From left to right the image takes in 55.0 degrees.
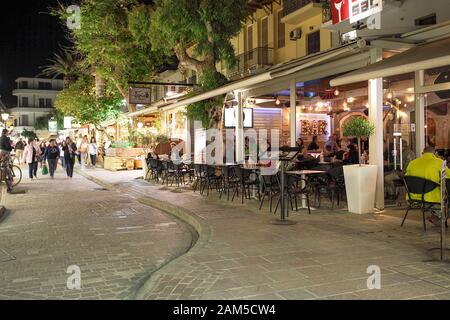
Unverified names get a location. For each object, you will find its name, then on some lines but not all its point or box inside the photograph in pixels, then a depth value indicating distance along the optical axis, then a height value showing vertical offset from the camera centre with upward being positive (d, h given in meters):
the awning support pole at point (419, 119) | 9.10 +0.61
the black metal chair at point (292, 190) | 8.77 -0.83
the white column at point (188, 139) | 17.12 +0.51
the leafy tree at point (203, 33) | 12.20 +3.57
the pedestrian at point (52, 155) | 18.41 -0.03
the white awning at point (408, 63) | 6.33 +1.35
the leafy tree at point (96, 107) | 25.56 +2.81
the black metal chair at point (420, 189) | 6.58 -0.64
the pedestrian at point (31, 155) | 18.06 -0.02
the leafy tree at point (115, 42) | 15.48 +4.43
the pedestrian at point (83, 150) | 24.66 +0.21
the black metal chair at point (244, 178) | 10.34 -0.68
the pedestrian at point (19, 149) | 26.31 +0.36
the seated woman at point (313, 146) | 16.63 +0.15
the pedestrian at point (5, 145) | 13.83 +0.32
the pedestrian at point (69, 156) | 18.61 -0.09
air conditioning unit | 20.30 +5.48
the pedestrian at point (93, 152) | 25.05 +0.09
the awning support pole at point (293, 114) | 10.53 +0.89
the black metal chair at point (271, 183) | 9.44 -0.72
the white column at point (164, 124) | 22.39 +1.47
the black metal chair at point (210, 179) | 12.13 -0.80
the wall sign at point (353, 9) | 10.05 +3.51
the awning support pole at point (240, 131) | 12.97 +0.61
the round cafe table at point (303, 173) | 8.79 -0.50
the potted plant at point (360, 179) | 8.41 -0.59
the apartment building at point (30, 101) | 84.69 +10.61
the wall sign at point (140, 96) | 17.84 +2.38
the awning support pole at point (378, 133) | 8.80 +0.32
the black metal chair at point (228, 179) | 11.05 -0.75
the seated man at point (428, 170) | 6.56 -0.34
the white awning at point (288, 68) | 8.41 +1.71
